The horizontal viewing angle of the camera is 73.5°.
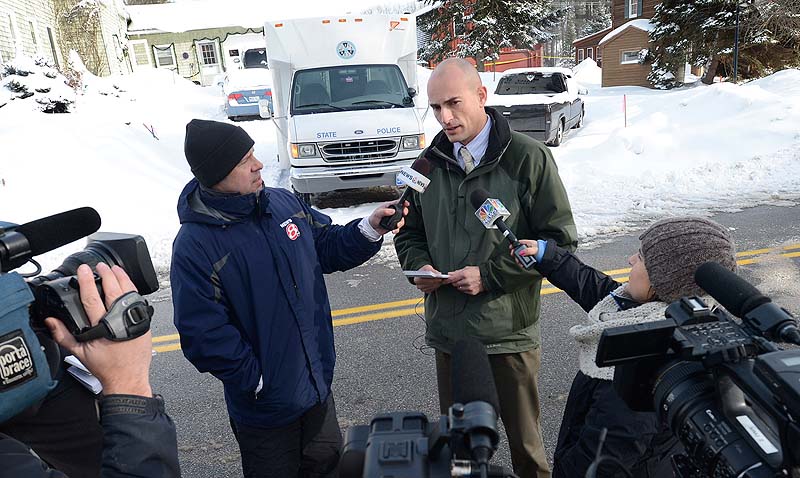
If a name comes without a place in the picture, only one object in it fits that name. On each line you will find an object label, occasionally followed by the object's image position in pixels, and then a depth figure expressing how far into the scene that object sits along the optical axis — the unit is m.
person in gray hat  1.60
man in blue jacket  2.14
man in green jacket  2.47
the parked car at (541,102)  12.76
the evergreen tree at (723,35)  19.09
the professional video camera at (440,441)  0.81
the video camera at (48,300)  1.05
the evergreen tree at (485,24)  27.73
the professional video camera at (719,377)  0.80
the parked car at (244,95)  18.89
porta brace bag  1.03
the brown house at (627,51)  27.84
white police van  8.20
